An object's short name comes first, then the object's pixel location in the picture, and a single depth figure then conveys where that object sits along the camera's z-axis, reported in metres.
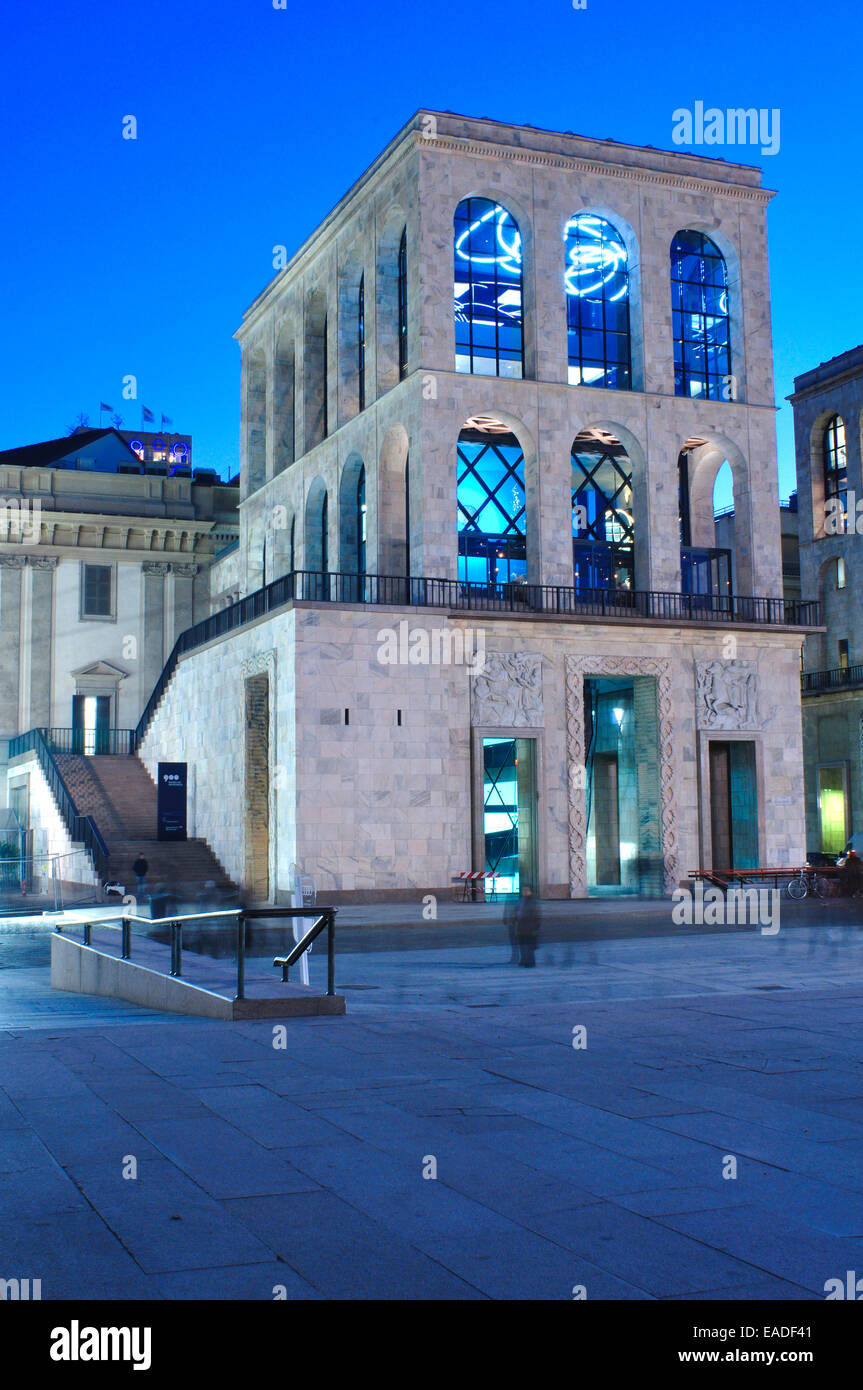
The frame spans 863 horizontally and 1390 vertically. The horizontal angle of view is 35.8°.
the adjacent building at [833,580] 55.84
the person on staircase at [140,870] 33.97
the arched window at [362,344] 41.94
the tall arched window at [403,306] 38.78
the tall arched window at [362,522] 42.41
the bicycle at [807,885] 33.69
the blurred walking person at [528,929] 18.66
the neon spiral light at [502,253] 37.72
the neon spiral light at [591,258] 39.25
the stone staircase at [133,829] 35.50
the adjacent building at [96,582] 54.22
